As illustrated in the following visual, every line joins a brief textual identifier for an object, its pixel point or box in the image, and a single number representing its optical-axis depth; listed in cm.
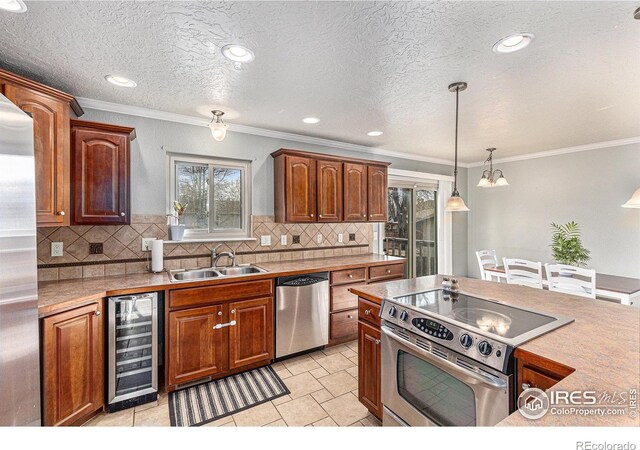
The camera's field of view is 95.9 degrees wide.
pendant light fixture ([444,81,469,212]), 239
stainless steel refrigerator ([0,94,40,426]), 110
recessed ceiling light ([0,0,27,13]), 133
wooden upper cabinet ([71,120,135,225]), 216
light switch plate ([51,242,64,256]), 229
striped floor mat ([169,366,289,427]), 203
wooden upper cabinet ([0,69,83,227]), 179
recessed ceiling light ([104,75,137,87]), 205
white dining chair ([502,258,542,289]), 298
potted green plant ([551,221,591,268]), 345
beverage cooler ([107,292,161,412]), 204
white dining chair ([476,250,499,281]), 370
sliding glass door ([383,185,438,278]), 451
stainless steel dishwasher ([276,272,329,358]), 272
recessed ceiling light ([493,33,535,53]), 156
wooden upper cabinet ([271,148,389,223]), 316
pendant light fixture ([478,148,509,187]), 341
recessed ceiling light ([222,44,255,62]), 167
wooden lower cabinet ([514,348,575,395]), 101
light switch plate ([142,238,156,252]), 267
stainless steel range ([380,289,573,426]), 119
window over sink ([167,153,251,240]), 291
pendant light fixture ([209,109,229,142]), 252
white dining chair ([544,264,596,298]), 256
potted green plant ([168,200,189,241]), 270
